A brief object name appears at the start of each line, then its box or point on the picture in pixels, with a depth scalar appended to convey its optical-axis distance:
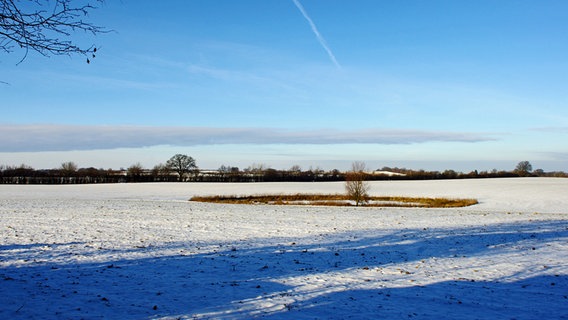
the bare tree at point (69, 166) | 160.40
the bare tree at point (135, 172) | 119.25
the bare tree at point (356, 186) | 49.84
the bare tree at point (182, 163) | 157.12
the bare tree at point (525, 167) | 155.82
